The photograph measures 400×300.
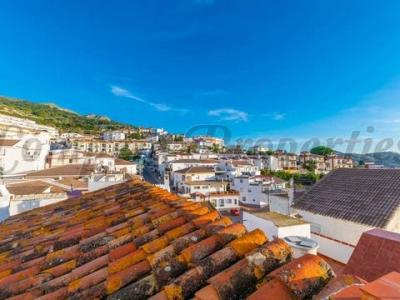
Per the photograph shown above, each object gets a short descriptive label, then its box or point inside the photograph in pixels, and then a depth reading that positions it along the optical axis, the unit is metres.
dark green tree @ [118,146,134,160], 75.19
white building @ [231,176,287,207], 37.00
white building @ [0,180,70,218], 9.32
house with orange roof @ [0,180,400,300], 1.64
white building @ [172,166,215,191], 42.72
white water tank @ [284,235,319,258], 3.78
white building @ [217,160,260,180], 49.24
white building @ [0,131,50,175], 28.81
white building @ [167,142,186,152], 87.01
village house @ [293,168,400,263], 10.52
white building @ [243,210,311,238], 9.52
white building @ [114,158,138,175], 47.94
